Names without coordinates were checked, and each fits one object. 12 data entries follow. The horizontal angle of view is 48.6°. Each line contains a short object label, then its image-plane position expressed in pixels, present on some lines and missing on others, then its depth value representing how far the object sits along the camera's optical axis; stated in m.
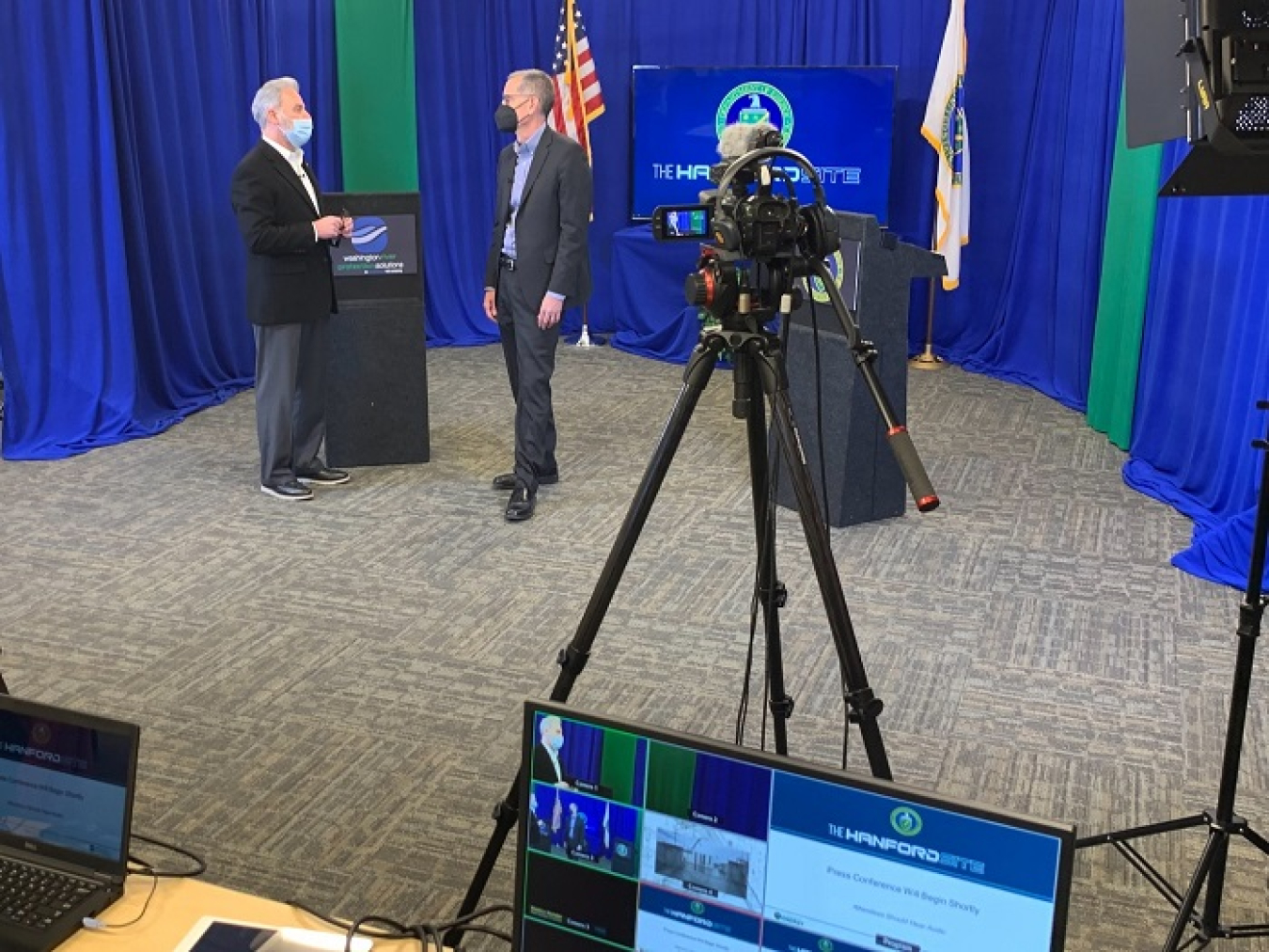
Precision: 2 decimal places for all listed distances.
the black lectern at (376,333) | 5.70
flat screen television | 7.84
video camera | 2.10
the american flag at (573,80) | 8.22
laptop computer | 1.71
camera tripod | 2.19
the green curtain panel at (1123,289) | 6.04
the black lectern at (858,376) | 4.99
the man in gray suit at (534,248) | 5.10
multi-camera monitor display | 1.26
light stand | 2.53
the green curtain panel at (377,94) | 7.91
